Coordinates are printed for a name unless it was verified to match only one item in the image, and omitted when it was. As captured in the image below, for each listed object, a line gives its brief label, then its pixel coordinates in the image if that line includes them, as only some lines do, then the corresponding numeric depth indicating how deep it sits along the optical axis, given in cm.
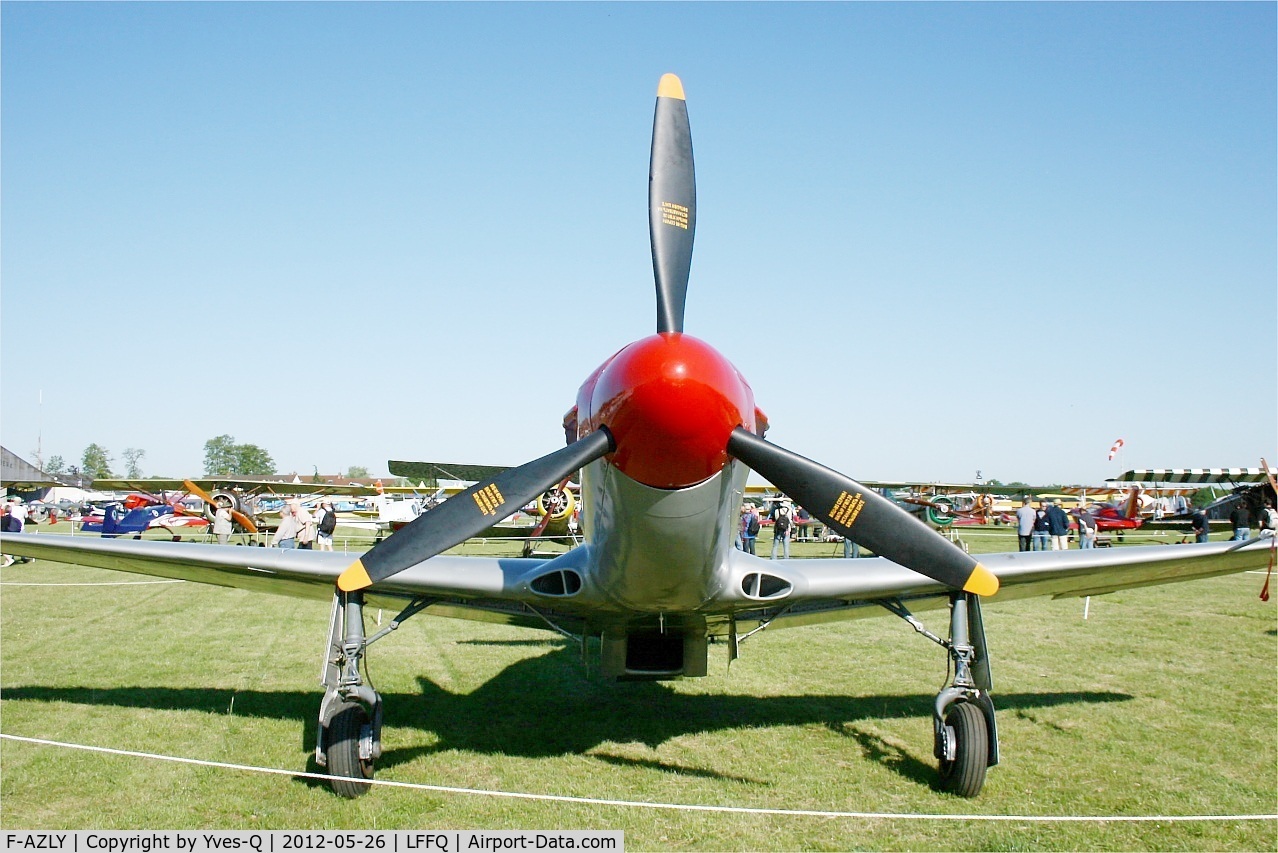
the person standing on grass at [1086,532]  2198
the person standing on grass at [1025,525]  2200
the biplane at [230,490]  3052
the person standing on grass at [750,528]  2380
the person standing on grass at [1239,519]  2241
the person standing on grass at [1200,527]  2698
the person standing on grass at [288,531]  1946
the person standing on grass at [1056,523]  2152
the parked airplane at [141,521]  3134
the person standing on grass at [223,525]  2411
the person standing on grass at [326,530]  2191
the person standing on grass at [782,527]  2297
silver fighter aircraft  410
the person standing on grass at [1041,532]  2216
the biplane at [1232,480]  2703
